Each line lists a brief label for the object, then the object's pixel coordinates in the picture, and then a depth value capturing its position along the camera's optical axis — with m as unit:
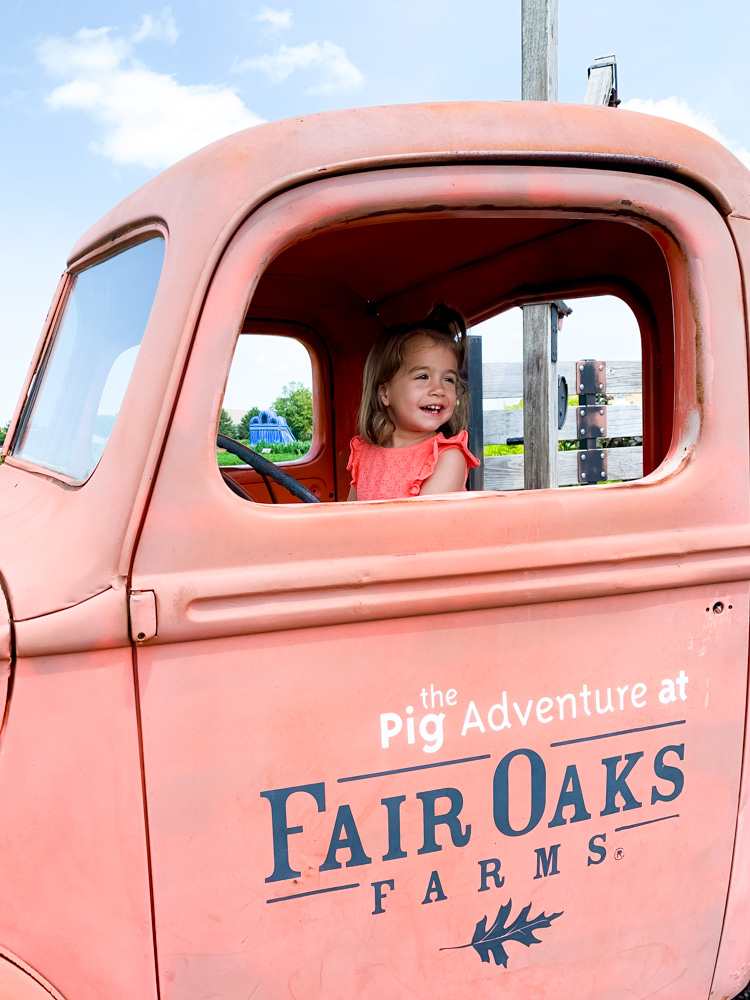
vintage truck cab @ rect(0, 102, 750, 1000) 1.02
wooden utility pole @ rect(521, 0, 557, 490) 3.87
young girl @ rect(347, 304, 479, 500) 2.09
